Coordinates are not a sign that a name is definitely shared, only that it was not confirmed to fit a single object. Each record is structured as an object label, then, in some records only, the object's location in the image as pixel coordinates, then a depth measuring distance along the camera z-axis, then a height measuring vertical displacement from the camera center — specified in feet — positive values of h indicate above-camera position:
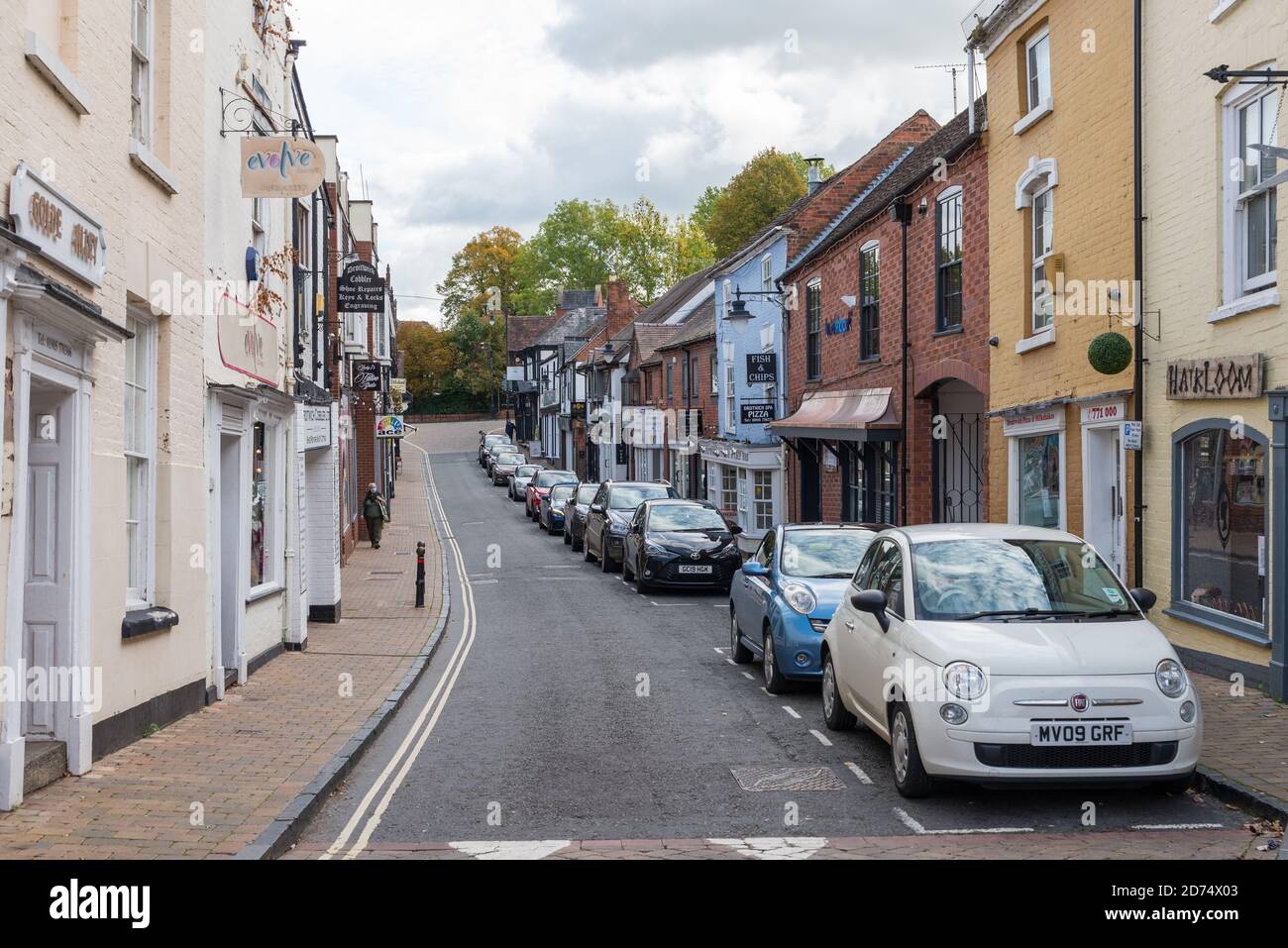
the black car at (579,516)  103.45 -3.76
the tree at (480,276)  311.47 +50.11
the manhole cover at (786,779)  27.45 -7.00
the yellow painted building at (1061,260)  45.01 +8.65
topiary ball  42.45 +4.12
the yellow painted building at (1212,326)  35.55 +4.48
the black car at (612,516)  85.10 -3.14
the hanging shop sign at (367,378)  96.89 +7.44
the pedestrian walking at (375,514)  103.65 -3.48
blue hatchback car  38.29 -4.02
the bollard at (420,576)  66.44 -5.65
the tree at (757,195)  214.90 +49.17
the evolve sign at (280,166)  40.24 +10.08
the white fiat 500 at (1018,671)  23.70 -3.98
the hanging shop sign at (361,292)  73.56 +10.89
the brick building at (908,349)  62.44 +7.23
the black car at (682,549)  71.61 -4.48
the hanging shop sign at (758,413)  99.35 +4.80
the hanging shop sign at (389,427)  128.57 +4.82
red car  135.23 -1.43
